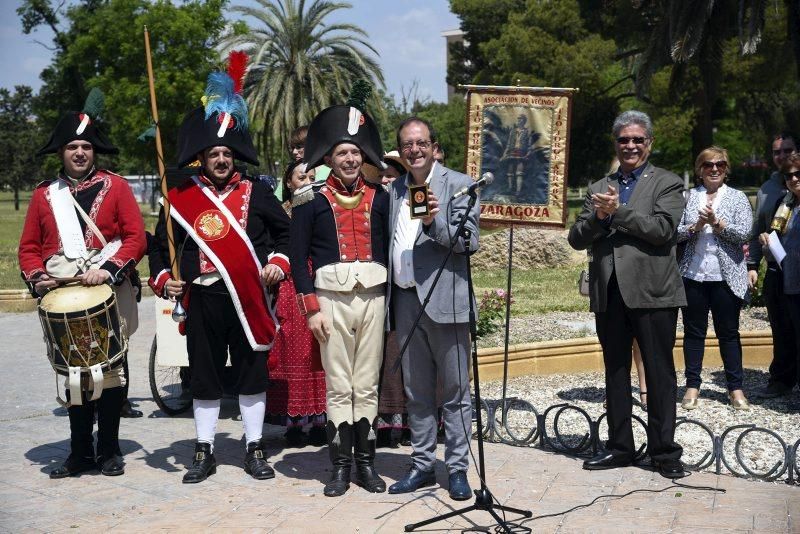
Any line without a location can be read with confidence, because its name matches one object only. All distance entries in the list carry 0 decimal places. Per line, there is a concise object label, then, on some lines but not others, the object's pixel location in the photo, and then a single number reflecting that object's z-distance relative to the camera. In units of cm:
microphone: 496
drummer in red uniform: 612
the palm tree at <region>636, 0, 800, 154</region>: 2241
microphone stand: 507
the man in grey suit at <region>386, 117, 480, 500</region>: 554
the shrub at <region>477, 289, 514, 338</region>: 984
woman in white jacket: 746
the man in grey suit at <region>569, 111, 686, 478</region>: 587
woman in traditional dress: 677
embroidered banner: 704
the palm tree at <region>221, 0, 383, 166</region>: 3328
